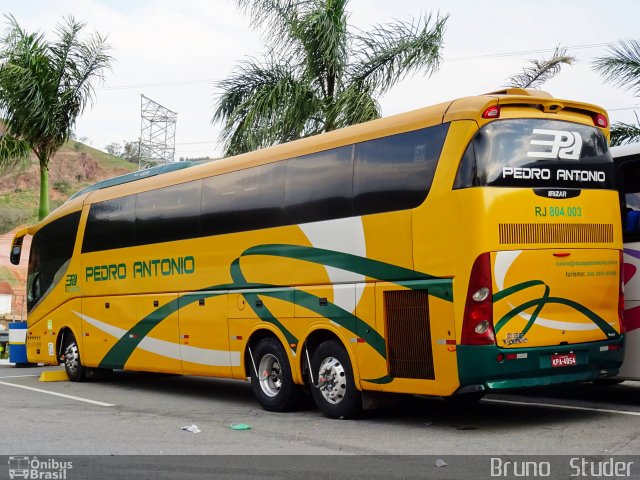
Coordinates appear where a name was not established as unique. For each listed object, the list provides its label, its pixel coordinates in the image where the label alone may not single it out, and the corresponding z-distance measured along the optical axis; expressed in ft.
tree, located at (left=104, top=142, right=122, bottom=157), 436.35
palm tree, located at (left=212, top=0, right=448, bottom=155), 65.41
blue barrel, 70.13
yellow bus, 30.94
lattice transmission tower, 196.37
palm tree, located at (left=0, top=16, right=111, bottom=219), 75.05
